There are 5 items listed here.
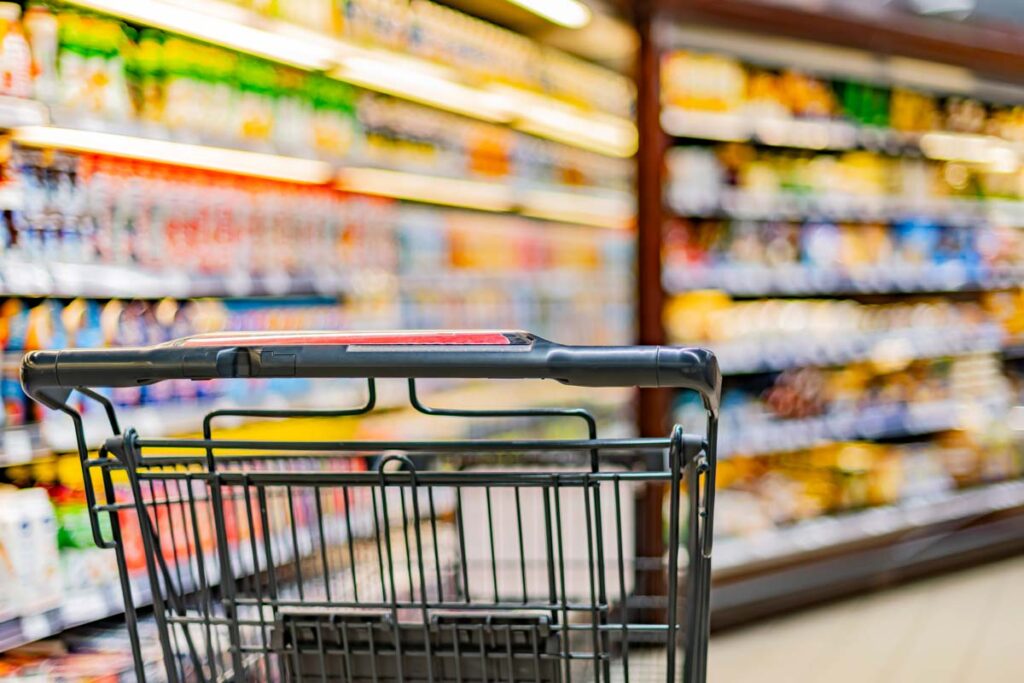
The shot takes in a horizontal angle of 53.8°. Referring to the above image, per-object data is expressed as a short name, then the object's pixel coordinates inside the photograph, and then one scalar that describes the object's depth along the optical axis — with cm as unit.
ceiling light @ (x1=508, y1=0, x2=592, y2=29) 318
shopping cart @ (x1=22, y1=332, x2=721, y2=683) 91
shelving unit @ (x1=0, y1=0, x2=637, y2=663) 207
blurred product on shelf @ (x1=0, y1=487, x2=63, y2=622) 191
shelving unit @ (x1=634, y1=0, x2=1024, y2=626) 346
